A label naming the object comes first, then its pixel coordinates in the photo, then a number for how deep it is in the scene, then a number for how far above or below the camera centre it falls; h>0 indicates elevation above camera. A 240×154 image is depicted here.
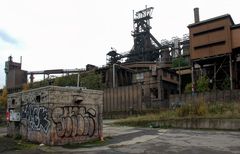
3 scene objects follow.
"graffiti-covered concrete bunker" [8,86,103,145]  10.65 -1.14
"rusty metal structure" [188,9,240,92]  26.40 +6.22
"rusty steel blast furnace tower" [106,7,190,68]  48.29 +11.35
